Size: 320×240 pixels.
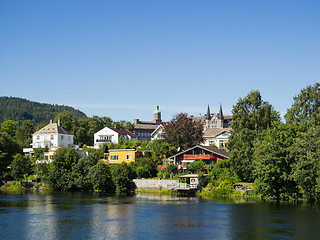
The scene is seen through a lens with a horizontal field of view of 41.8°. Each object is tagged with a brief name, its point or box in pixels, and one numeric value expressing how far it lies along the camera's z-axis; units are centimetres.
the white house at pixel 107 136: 10741
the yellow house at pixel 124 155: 8062
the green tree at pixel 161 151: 7850
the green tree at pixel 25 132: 11544
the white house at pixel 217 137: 9742
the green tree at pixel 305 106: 6372
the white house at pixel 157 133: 12166
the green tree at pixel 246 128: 6048
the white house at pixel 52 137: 9923
